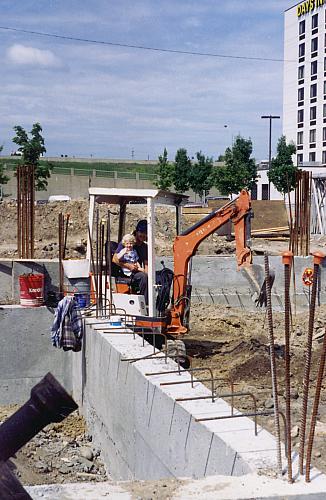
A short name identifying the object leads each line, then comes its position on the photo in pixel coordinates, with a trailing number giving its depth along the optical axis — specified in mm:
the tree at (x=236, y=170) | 44000
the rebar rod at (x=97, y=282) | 9742
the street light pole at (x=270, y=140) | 47441
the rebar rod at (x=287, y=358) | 3878
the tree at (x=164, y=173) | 48438
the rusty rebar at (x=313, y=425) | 3928
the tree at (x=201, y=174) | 49031
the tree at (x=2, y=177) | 41375
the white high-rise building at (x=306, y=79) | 59719
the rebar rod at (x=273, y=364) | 3950
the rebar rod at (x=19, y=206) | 13278
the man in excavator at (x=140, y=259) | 9461
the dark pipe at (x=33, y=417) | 3523
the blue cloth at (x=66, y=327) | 9656
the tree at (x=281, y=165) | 43906
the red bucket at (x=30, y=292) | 11258
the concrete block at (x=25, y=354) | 11070
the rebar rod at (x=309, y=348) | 3732
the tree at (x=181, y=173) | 48656
